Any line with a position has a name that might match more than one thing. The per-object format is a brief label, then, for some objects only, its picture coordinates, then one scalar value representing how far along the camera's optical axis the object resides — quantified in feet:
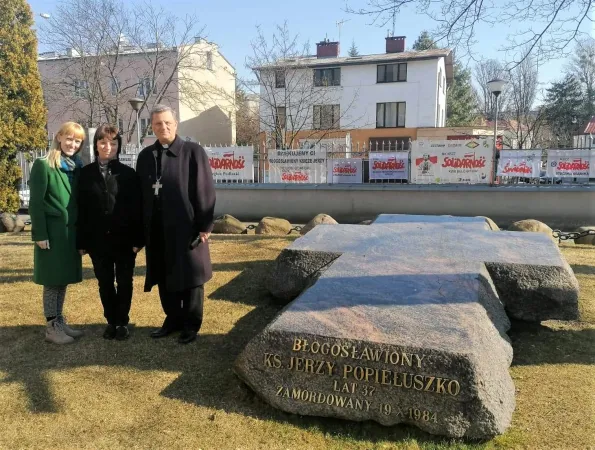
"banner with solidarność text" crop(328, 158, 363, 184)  45.34
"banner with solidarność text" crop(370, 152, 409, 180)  44.39
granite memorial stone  9.04
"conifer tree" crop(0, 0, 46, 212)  36.04
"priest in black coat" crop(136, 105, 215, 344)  13.17
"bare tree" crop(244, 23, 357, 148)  77.15
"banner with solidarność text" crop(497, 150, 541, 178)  42.52
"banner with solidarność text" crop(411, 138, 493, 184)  42.22
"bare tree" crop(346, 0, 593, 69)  23.38
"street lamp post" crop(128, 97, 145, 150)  54.39
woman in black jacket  13.33
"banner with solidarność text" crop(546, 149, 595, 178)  41.52
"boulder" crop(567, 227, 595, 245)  29.60
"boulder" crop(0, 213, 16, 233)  38.40
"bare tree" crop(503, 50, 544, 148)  132.05
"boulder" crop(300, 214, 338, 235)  30.78
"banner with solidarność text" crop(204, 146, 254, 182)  47.39
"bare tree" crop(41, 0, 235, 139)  76.59
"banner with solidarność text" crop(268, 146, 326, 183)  45.83
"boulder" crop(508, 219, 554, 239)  29.81
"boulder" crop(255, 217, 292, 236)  33.60
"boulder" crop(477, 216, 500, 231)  23.65
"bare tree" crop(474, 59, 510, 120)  167.43
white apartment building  103.30
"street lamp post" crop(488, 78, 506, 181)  49.70
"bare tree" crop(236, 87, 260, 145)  108.55
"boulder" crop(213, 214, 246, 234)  35.40
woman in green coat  13.02
